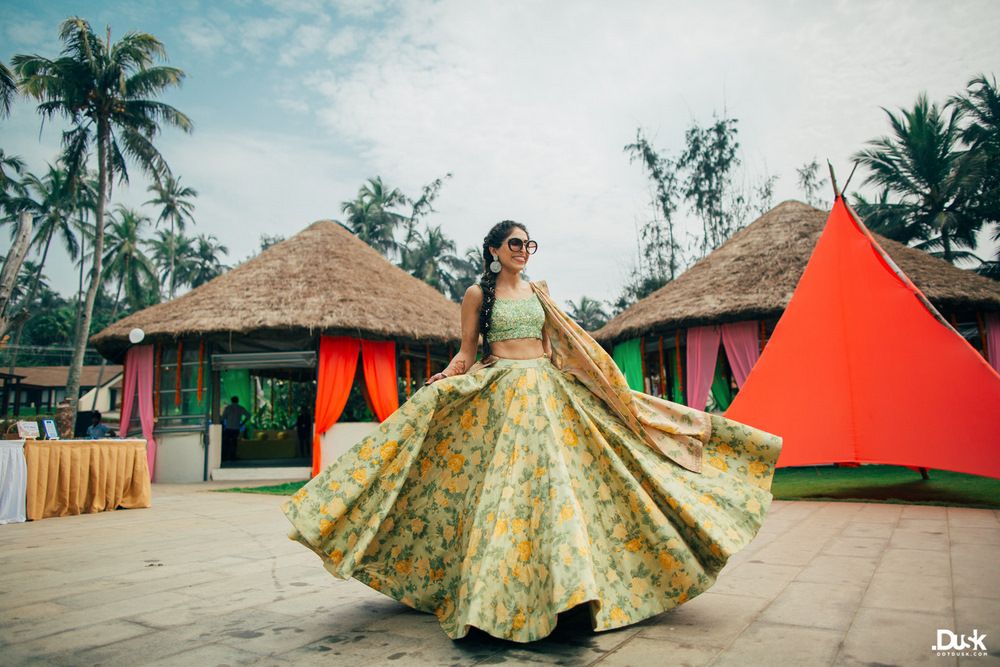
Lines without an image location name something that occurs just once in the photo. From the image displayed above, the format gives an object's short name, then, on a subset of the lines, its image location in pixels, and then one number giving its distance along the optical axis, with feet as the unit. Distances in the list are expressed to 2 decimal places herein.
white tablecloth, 20.24
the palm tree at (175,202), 96.18
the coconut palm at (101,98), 49.73
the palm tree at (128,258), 89.92
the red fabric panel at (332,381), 36.22
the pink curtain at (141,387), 37.83
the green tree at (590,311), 132.88
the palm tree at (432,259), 98.27
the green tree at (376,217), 93.25
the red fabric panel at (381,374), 37.70
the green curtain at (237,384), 51.21
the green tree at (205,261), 113.91
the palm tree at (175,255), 109.81
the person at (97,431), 29.76
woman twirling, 6.79
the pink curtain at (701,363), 36.58
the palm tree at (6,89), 31.63
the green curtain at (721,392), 40.29
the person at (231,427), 41.37
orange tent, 17.39
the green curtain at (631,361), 41.27
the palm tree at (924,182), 66.49
